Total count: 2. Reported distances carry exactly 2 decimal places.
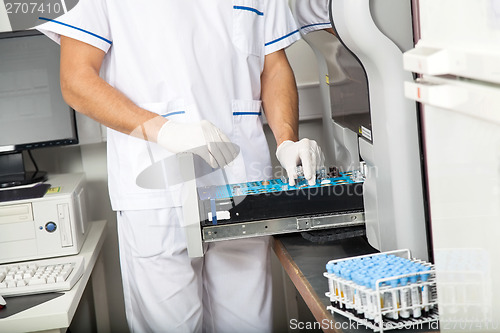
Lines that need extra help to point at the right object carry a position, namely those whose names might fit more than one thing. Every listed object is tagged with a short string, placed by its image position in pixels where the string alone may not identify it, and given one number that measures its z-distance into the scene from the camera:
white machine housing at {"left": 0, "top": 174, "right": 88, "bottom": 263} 1.92
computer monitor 2.06
